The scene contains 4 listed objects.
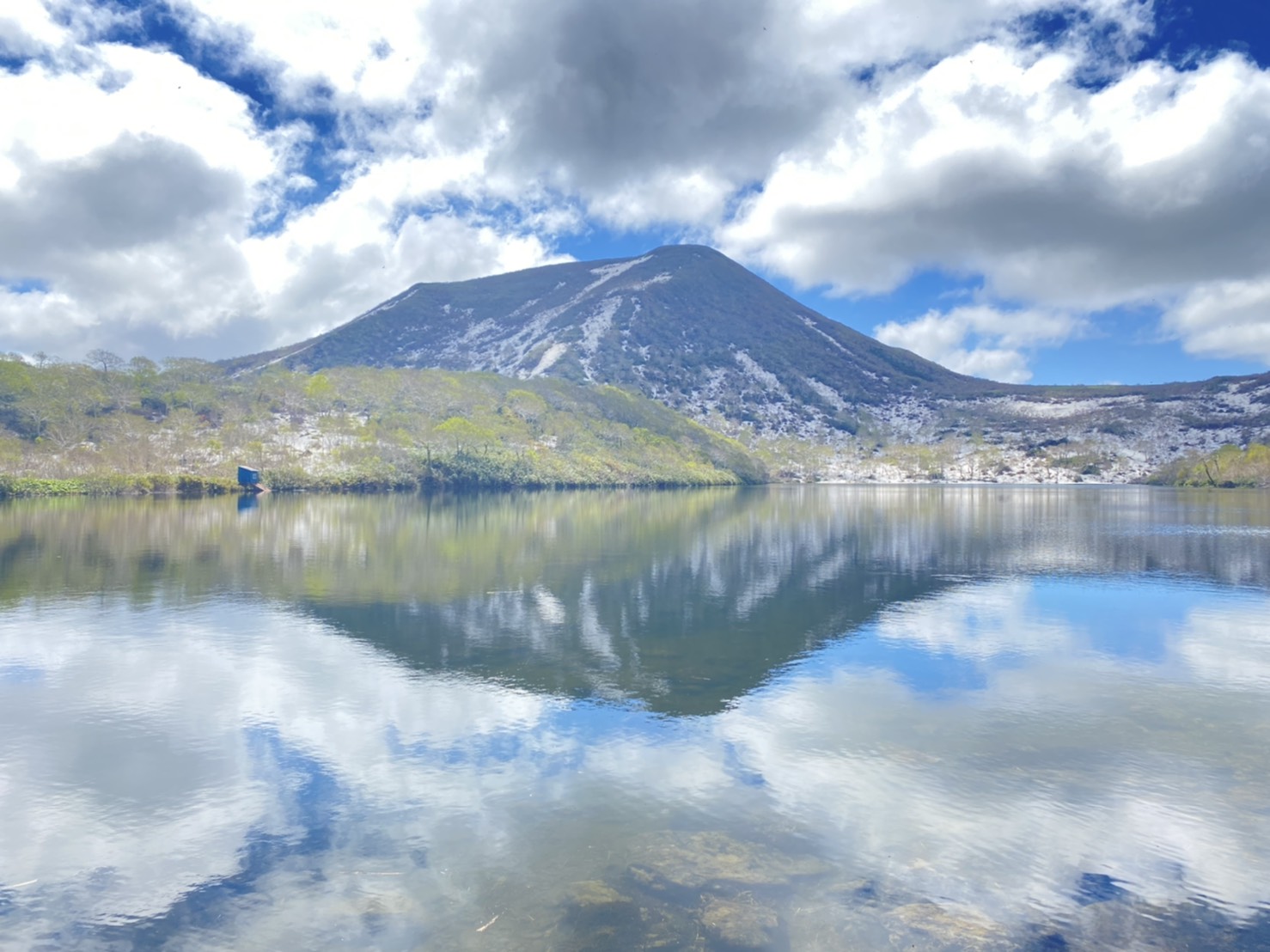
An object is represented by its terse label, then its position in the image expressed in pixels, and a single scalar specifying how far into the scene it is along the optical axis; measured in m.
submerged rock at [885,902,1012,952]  9.48
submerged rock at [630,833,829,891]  10.77
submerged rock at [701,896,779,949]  9.47
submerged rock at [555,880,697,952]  9.40
